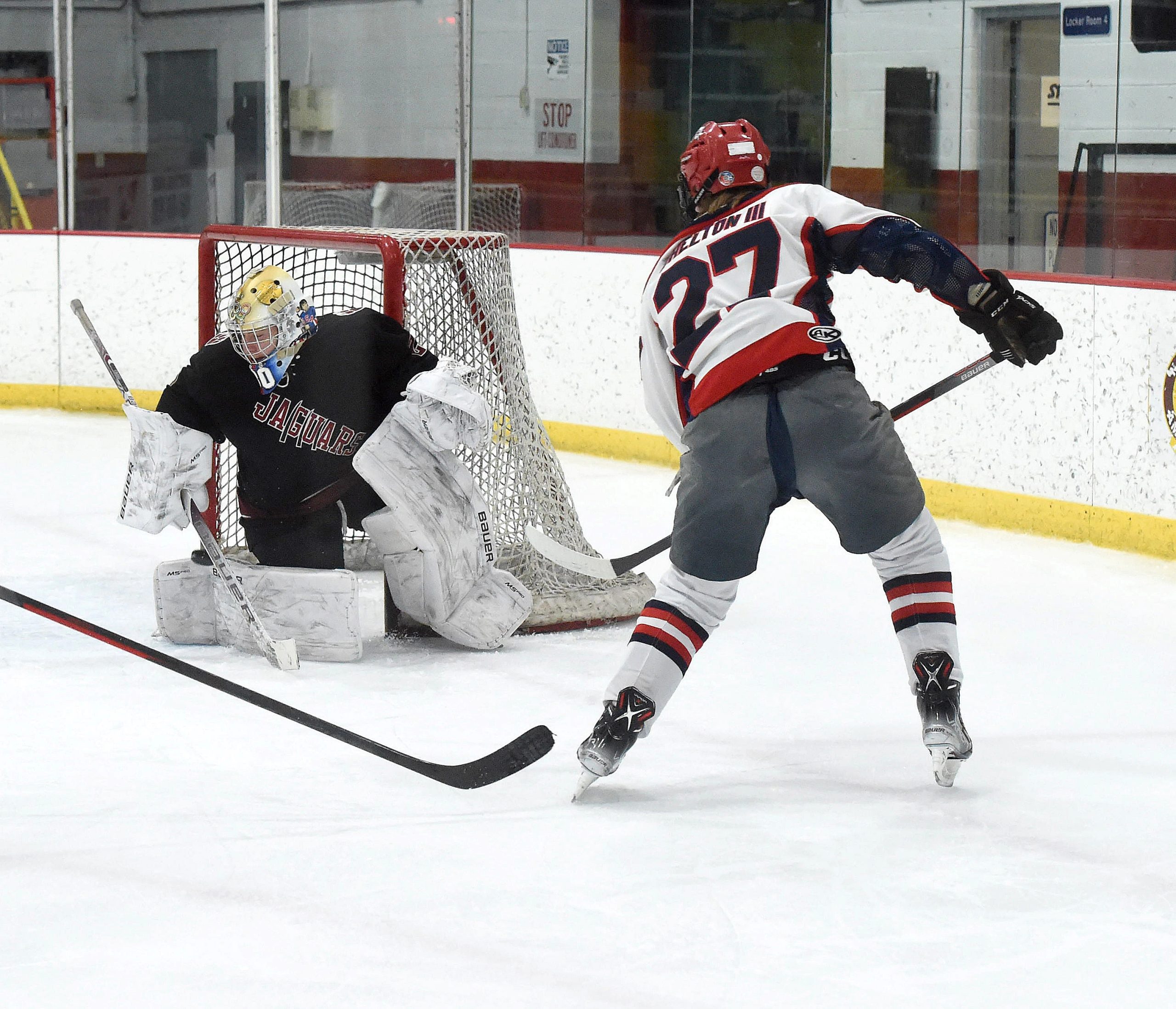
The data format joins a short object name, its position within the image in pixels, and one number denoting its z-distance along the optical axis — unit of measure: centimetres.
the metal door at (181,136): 1474
